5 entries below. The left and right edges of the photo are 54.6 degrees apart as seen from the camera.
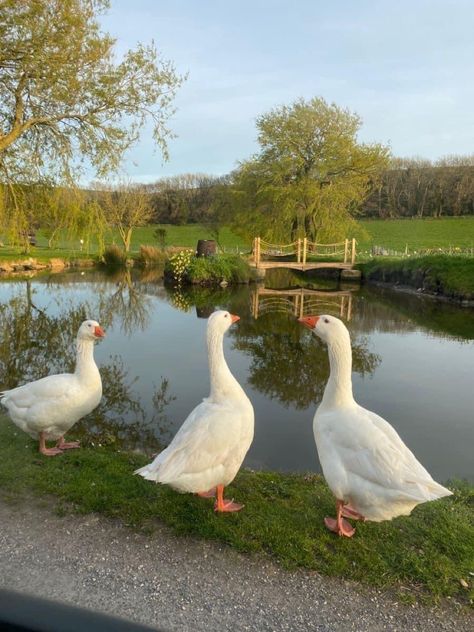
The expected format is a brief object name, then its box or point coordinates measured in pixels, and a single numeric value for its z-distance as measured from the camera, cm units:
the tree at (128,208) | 4497
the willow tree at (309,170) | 3612
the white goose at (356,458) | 357
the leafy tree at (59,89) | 870
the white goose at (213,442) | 394
